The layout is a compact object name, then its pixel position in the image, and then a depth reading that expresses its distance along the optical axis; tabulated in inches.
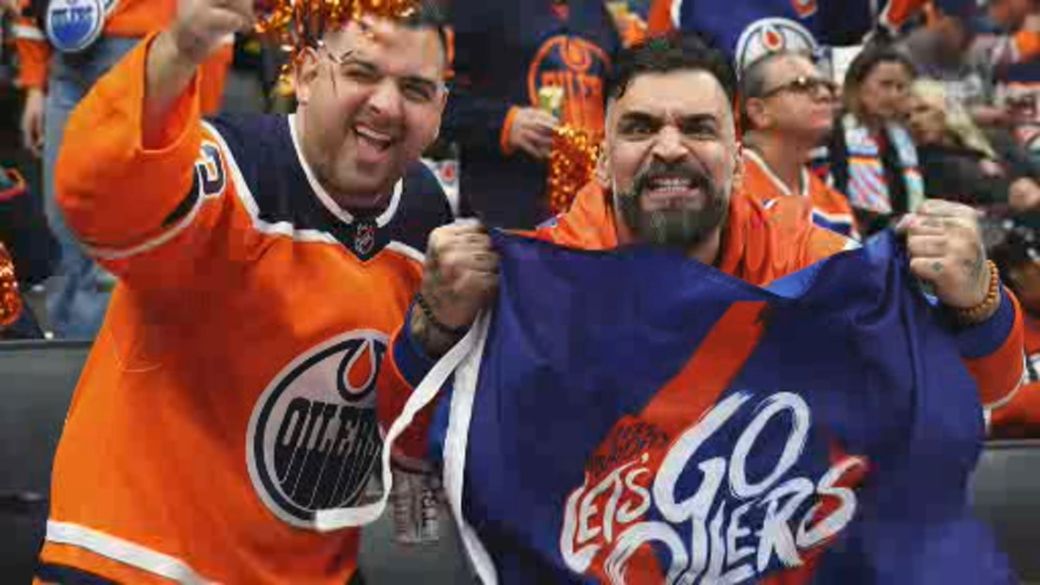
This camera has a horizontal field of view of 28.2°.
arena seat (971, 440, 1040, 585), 176.2
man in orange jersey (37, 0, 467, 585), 123.2
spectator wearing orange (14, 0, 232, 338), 229.3
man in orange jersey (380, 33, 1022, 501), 116.3
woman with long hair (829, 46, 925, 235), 281.6
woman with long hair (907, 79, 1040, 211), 278.8
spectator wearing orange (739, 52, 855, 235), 235.0
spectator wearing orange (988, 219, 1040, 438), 199.0
